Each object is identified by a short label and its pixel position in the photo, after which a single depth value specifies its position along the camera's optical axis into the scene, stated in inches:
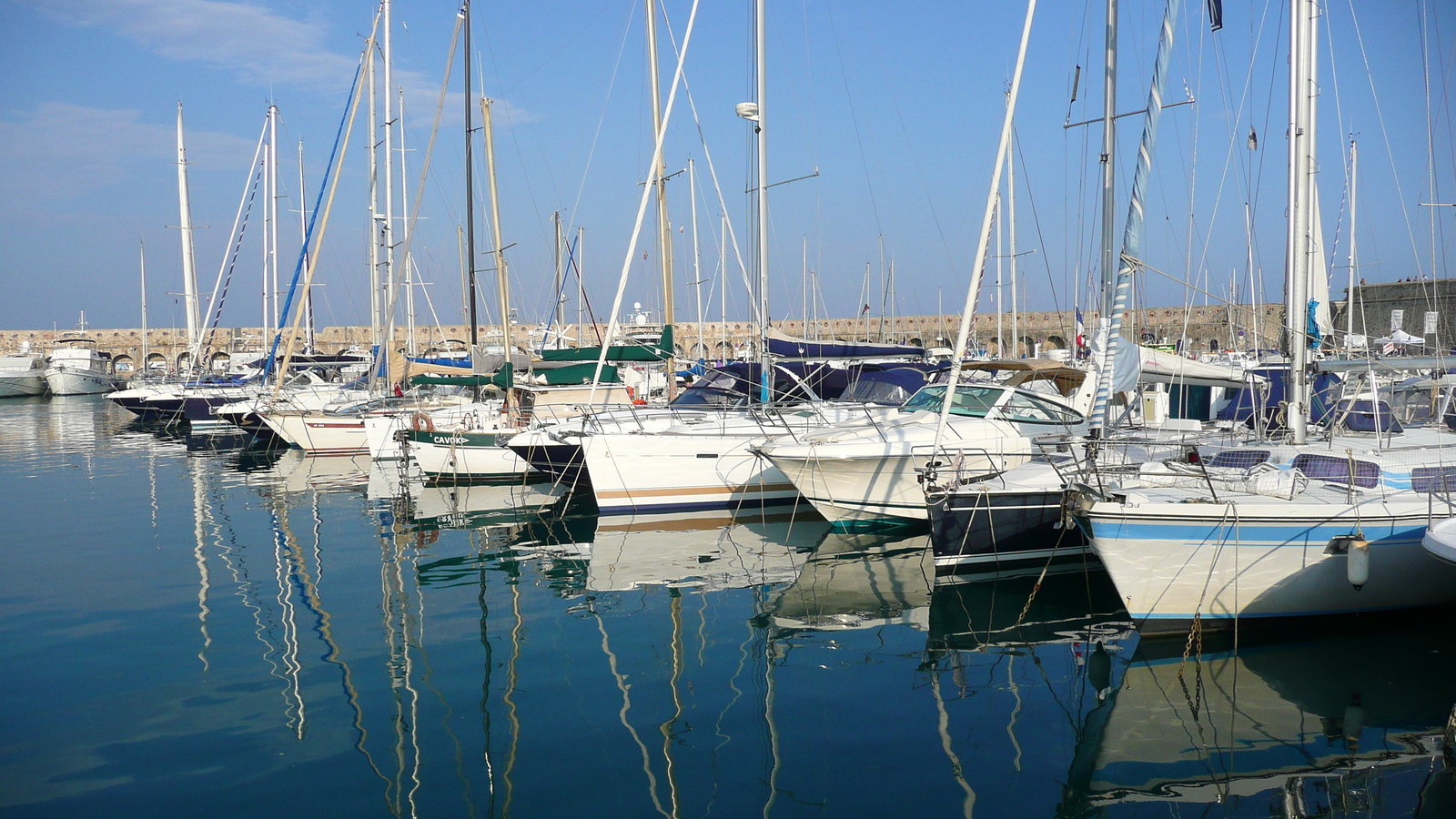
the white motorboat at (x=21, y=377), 2159.2
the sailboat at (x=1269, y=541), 314.8
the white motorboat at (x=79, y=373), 2170.3
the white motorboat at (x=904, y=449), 489.1
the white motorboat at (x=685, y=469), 574.6
